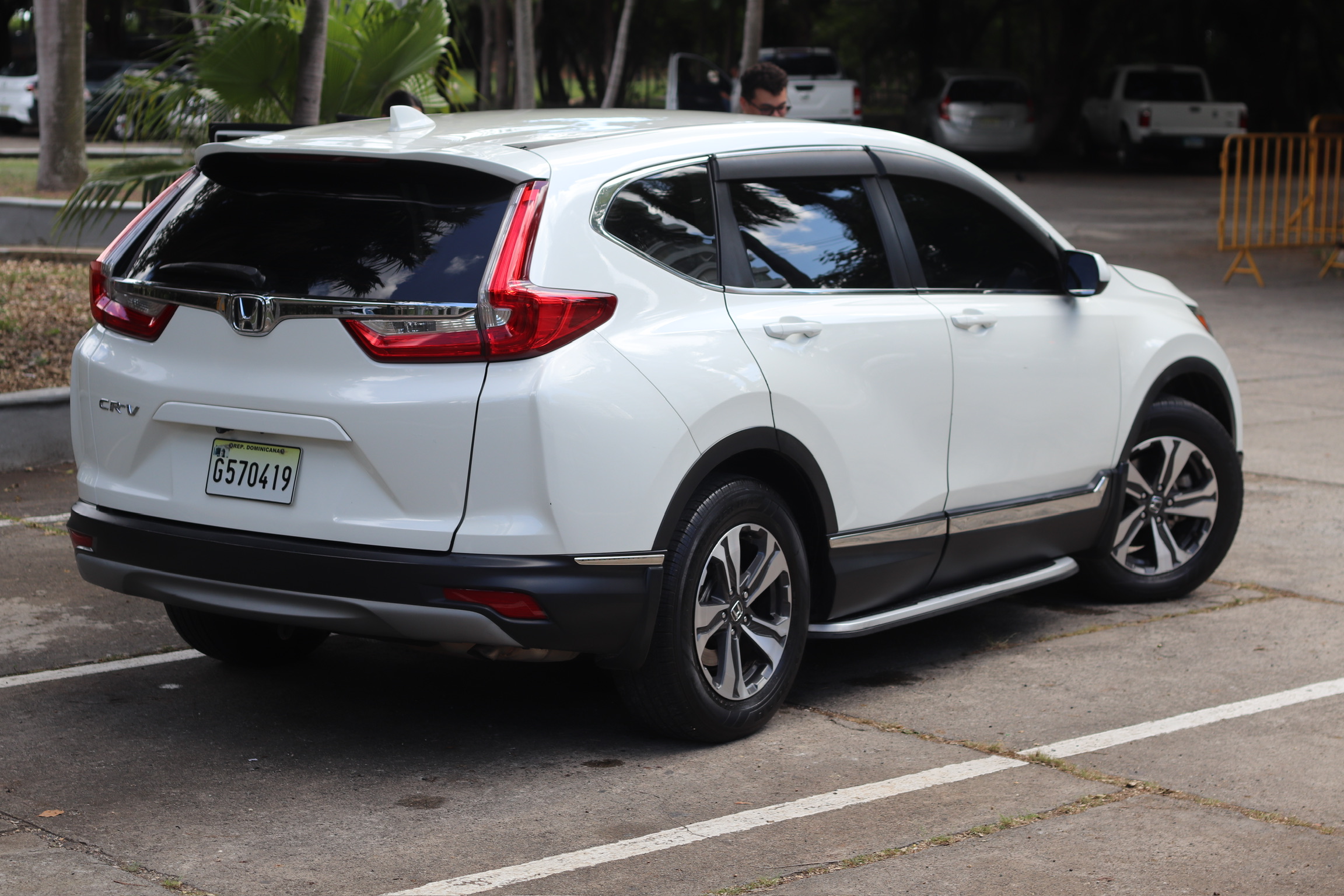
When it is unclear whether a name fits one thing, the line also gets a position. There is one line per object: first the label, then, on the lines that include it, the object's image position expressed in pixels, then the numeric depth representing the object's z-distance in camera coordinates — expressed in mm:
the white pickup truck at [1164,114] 35219
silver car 33812
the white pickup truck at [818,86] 34938
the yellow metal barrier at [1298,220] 17734
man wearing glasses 9664
